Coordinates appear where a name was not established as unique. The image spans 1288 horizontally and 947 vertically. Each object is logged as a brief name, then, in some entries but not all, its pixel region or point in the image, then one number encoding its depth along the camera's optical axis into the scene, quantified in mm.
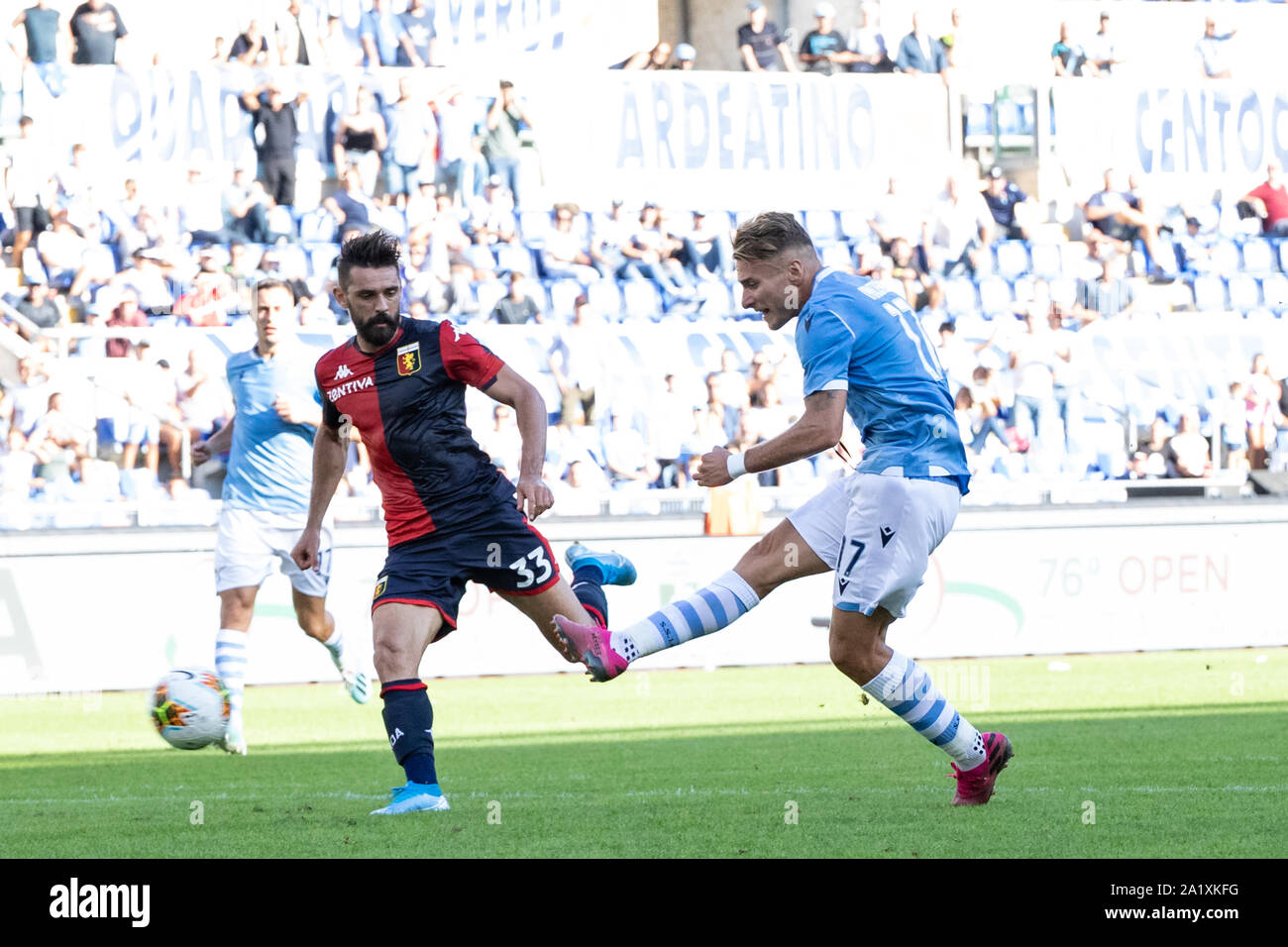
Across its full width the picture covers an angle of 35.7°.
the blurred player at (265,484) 10367
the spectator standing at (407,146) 20797
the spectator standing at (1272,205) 23906
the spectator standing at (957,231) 21766
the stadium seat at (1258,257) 23062
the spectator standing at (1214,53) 26188
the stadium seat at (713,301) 20594
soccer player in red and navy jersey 7234
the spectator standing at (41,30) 20219
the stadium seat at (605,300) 20125
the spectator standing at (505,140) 21578
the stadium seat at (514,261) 20188
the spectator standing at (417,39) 22250
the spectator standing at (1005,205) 22844
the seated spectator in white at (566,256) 20438
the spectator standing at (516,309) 19453
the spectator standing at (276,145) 20344
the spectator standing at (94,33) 20578
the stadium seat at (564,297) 20031
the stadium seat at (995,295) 21422
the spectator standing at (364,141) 20672
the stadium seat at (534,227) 20906
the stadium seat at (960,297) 21228
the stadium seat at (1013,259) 22031
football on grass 9047
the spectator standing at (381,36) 21969
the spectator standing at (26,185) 18641
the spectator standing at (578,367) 18734
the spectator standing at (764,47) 23953
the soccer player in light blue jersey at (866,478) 6895
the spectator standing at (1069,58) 25359
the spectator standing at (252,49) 20969
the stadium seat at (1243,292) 22250
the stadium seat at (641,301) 20250
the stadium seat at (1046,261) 22156
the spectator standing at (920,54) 24297
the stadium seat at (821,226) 22359
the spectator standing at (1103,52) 25719
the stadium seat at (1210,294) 22047
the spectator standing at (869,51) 24016
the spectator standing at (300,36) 21312
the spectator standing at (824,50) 23906
